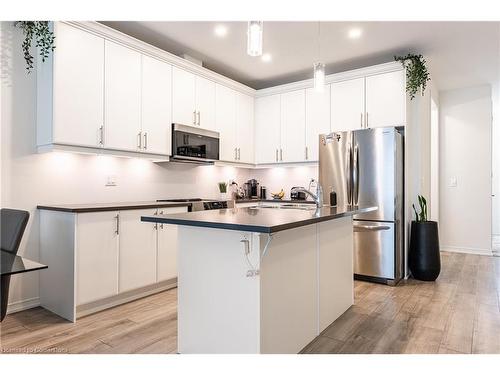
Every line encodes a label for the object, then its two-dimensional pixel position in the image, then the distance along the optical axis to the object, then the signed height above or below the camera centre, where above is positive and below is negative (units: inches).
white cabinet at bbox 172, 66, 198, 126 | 148.0 +43.5
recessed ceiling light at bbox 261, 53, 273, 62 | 160.2 +67.0
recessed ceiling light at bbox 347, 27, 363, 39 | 133.3 +66.1
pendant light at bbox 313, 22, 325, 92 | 94.0 +33.1
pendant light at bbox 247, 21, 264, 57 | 70.6 +33.3
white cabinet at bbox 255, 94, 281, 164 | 194.7 +38.0
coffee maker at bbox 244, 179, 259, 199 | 209.7 +1.4
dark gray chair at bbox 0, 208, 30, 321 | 68.8 -8.9
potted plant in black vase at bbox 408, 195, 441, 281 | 147.3 -27.2
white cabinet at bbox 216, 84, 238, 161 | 174.2 +38.2
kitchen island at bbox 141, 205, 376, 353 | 70.0 -21.1
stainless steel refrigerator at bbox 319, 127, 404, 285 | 144.0 -0.2
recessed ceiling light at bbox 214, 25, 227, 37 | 131.4 +66.0
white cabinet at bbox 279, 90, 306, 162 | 185.5 +37.3
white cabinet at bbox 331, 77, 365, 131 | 162.7 +44.4
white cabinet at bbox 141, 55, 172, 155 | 135.3 +36.3
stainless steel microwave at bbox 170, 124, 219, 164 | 146.4 +22.1
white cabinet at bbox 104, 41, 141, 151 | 122.3 +36.2
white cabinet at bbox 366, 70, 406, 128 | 150.5 +43.5
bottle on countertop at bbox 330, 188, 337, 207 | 116.6 -3.1
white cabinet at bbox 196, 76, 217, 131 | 160.2 +44.1
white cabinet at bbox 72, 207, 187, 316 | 106.0 -22.4
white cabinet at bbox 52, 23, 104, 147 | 108.0 +35.6
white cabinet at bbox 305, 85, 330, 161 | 175.6 +39.8
